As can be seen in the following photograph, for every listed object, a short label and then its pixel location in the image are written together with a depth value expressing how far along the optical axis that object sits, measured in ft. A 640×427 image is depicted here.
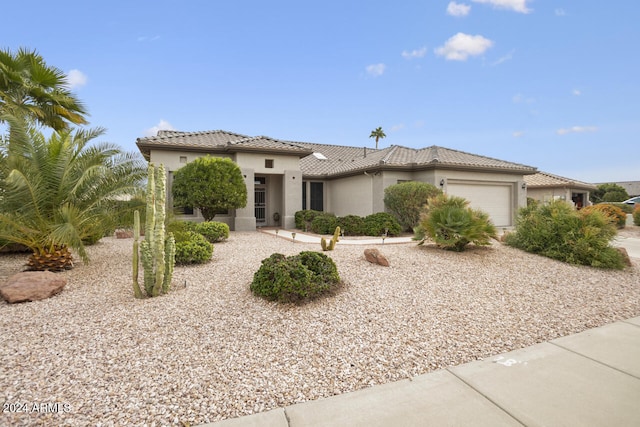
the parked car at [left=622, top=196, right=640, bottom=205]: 97.25
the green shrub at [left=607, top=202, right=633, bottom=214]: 75.83
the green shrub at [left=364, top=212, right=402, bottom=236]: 42.29
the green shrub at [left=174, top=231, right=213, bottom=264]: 22.72
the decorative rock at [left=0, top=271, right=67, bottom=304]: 16.01
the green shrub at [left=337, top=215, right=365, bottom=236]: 42.63
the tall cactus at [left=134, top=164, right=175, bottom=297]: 16.12
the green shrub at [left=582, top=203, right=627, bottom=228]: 54.85
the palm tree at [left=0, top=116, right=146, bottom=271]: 18.93
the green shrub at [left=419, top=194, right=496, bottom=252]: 26.17
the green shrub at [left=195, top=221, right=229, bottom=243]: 33.63
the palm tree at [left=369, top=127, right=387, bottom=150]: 96.43
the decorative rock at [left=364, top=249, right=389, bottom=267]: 22.12
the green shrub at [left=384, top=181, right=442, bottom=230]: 45.11
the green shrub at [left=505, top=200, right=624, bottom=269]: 25.30
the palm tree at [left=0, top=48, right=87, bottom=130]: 33.58
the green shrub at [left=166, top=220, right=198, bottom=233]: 24.31
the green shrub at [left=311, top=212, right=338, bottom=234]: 43.50
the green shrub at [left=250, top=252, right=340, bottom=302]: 15.31
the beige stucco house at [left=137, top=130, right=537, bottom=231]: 50.06
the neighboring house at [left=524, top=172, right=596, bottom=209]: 72.69
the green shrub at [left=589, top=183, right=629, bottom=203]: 106.63
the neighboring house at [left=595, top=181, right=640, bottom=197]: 164.38
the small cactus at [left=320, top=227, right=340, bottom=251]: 26.86
